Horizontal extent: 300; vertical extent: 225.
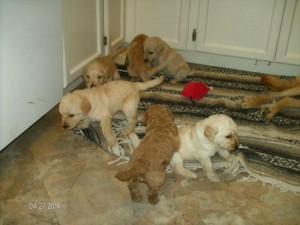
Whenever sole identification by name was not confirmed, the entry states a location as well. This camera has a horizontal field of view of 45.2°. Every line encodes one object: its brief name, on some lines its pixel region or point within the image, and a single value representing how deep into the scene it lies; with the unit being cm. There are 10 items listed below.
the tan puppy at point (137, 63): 297
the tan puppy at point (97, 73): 257
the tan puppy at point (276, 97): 252
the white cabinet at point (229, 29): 302
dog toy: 273
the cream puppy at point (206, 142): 182
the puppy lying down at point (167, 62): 299
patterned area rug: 206
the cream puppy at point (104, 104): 209
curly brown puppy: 165
